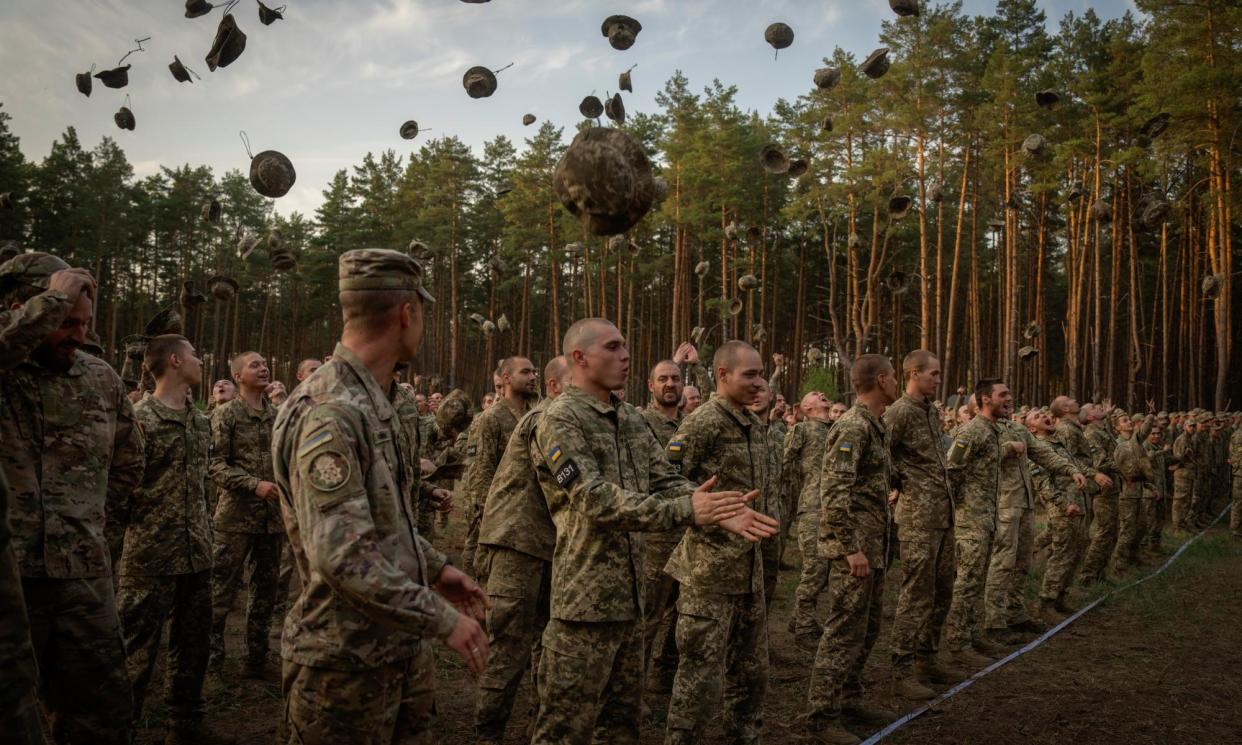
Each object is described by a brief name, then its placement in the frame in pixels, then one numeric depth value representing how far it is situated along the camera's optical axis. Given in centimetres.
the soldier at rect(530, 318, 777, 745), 323
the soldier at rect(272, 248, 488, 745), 218
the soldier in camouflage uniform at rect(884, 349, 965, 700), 605
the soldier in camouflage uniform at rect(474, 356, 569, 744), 452
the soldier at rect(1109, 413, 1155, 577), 1141
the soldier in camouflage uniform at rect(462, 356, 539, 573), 632
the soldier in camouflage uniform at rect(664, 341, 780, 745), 420
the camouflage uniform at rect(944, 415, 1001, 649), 706
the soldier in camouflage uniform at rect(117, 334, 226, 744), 451
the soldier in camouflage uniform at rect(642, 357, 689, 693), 612
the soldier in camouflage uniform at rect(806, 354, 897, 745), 514
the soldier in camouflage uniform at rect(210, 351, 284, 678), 587
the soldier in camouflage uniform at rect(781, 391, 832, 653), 777
